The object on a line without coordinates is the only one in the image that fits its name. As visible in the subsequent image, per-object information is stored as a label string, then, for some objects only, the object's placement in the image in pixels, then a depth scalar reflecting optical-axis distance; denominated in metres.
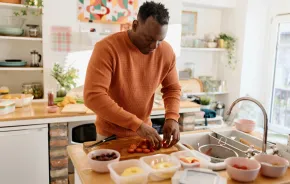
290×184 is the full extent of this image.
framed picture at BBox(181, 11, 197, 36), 3.71
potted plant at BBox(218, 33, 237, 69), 3.75
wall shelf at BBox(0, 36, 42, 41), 2.64
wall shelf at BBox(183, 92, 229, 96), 3.69
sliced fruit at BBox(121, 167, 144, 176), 1.07
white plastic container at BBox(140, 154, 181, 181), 1.09
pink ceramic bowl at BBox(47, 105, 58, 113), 2.41
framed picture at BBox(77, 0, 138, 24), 2.94
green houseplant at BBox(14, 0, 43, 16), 2.69
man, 1.32
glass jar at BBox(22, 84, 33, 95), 2.86
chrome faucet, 1.29
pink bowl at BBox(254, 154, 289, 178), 1.14
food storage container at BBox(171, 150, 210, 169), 1.17
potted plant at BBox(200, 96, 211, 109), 3.54
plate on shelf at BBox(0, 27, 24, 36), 2.64
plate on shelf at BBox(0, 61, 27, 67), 2.65
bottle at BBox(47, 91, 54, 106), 2.53
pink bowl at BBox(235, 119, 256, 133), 1.77
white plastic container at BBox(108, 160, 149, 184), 1.02
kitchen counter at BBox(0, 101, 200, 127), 2.18
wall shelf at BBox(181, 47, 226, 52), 3.62
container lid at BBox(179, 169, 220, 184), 1.03
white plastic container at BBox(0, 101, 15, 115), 2.24
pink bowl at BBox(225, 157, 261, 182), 1.09
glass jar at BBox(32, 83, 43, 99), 2.90
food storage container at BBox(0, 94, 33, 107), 2.48
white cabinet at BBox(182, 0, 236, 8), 3.49
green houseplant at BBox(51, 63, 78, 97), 2.85
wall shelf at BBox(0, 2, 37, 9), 2.62
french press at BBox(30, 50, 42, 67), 2.86
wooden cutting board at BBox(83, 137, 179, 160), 1.29
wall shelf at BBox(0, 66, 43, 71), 2.63
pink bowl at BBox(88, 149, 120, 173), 1.12
